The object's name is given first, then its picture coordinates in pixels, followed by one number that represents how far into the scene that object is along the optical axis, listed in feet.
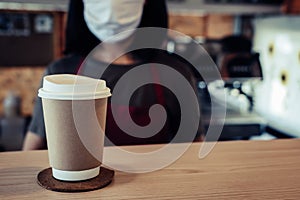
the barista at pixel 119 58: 3.76
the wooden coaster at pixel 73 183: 1.88
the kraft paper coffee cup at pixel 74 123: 1.87
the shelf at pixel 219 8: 7.27
